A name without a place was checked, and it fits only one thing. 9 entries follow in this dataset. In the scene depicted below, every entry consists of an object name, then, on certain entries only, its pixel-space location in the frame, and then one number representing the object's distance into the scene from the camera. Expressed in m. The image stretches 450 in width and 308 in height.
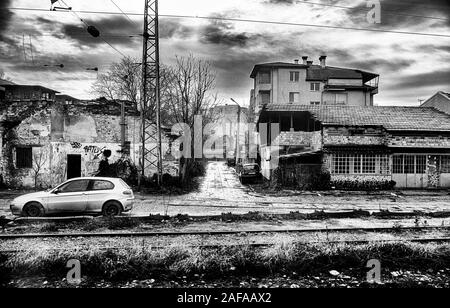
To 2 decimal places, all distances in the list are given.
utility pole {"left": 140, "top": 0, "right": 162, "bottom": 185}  16.31
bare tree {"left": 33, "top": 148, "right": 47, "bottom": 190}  18.38
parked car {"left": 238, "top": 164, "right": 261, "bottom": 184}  22.70
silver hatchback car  10.08
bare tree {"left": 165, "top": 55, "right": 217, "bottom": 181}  23.97
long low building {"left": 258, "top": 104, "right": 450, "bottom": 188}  20.33
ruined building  18.44
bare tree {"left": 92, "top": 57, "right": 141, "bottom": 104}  39.38
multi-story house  40.12
